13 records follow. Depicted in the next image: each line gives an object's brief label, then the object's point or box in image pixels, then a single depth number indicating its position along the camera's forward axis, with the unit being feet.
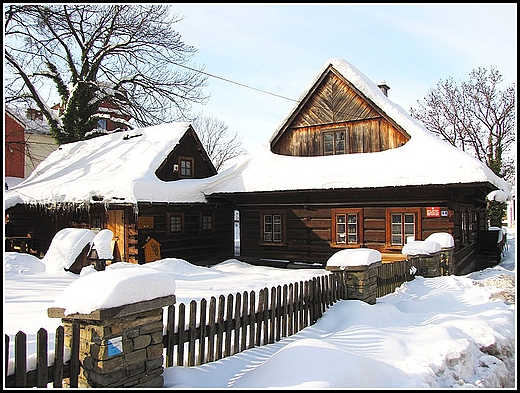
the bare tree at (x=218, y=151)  155.63
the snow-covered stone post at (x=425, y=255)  36.91
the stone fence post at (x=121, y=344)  13.12
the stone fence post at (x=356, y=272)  26.76
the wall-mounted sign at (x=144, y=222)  49.48
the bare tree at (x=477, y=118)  112.27
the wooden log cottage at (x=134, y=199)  49.88
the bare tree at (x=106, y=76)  81.41
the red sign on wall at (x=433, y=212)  44.21
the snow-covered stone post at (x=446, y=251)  39.29
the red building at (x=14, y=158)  103.35
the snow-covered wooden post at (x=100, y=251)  35.13
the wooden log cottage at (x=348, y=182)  44.62
